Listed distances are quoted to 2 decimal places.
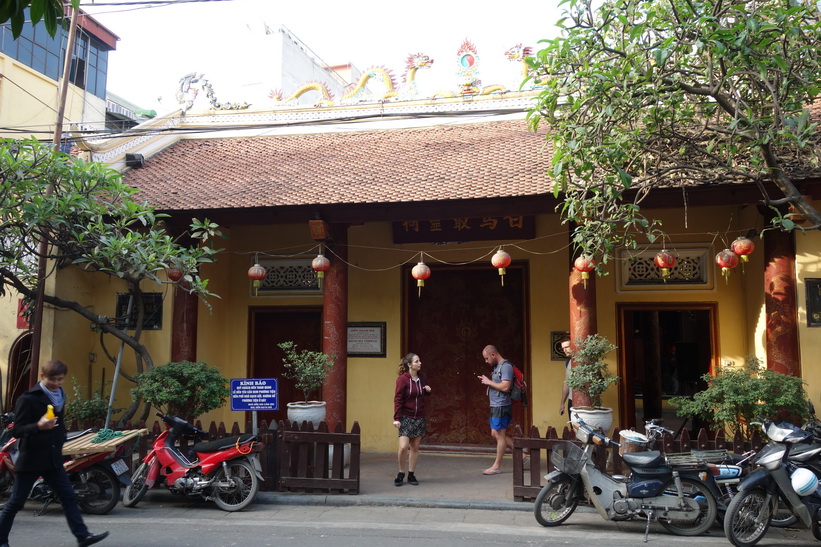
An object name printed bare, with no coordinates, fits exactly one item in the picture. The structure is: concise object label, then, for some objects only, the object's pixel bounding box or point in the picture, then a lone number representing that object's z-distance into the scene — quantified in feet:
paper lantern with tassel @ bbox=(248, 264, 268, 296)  31.78
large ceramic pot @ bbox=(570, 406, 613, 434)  27.12
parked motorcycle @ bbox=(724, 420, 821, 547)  19.06
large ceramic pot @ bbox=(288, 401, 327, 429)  28.50
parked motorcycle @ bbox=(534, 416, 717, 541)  20.34
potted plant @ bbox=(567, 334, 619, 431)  27.04
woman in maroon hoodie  26.22
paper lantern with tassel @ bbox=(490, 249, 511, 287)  28.45
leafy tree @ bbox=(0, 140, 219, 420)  25.89
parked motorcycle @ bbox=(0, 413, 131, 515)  22.67
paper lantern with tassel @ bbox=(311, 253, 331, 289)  30.76
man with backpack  27.78
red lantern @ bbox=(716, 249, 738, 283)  26.96
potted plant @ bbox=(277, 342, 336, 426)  28.30
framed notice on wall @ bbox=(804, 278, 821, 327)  27.81
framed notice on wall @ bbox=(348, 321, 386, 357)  36.42
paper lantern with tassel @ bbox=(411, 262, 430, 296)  29.63
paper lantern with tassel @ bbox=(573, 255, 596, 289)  27.66
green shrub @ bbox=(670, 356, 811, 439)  24.54
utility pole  29.58
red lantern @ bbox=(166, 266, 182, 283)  29.22
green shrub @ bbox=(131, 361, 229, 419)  27.02
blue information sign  26.40
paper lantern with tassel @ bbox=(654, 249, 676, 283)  27.19
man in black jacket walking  17.81
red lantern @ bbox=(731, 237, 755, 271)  26.11
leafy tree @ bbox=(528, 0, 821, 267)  18.79
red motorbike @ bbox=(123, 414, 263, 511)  23.21
